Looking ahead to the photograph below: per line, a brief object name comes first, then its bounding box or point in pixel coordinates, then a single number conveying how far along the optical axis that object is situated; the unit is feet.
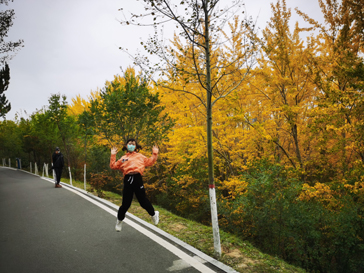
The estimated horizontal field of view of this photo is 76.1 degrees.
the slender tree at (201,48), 12.46
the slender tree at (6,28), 34.32
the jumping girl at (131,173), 14.70
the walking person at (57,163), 36.11
